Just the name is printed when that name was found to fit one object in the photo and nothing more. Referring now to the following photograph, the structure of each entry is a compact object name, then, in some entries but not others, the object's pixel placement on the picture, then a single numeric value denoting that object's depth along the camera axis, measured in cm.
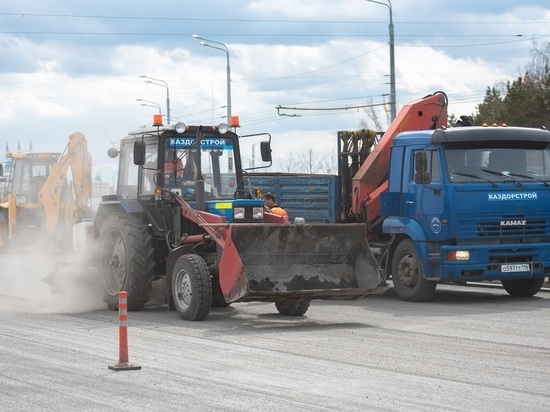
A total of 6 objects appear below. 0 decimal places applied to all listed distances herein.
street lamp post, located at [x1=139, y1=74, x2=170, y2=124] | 5222
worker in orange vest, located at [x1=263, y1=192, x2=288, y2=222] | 1820
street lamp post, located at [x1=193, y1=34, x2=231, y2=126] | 4239
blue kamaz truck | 1745
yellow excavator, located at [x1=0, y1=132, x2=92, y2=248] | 2736
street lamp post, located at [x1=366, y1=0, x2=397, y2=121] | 3108
